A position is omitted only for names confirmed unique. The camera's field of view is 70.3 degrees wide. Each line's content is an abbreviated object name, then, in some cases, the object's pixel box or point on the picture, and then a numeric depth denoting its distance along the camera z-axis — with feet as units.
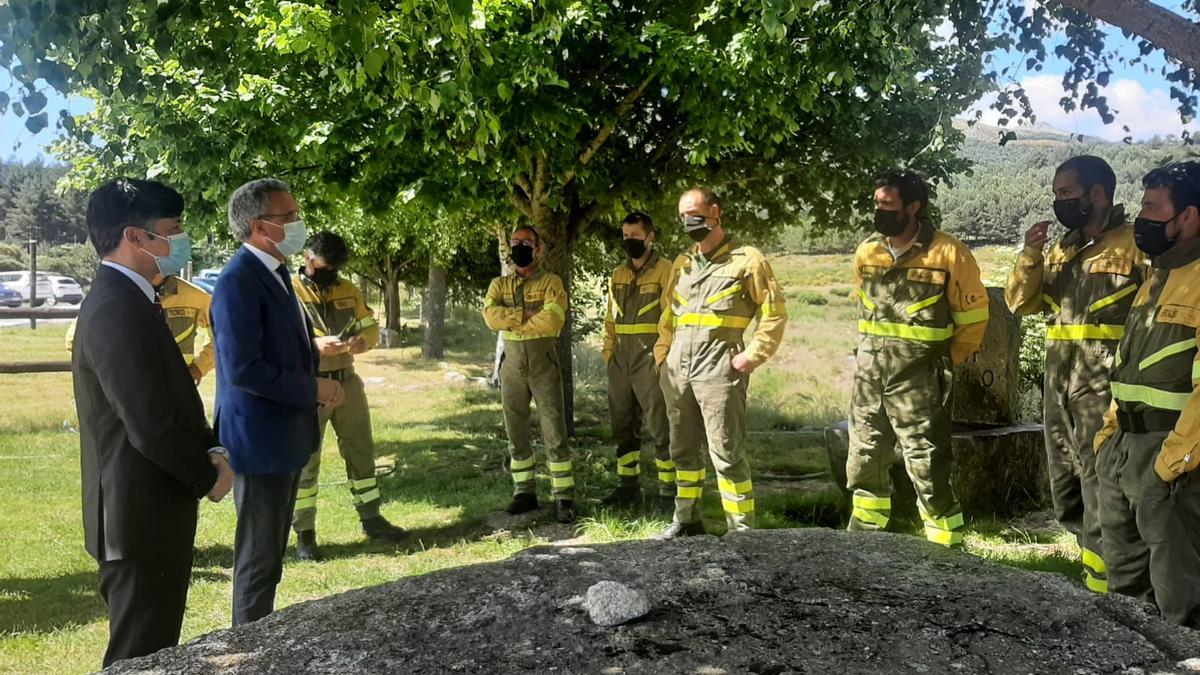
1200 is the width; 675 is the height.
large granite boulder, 6.58
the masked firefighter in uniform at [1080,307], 14.19
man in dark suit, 9.28
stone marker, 22.91
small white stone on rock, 7.22
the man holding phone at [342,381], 19.54
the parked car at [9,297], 72.19
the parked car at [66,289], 87.25
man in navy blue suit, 11.44
